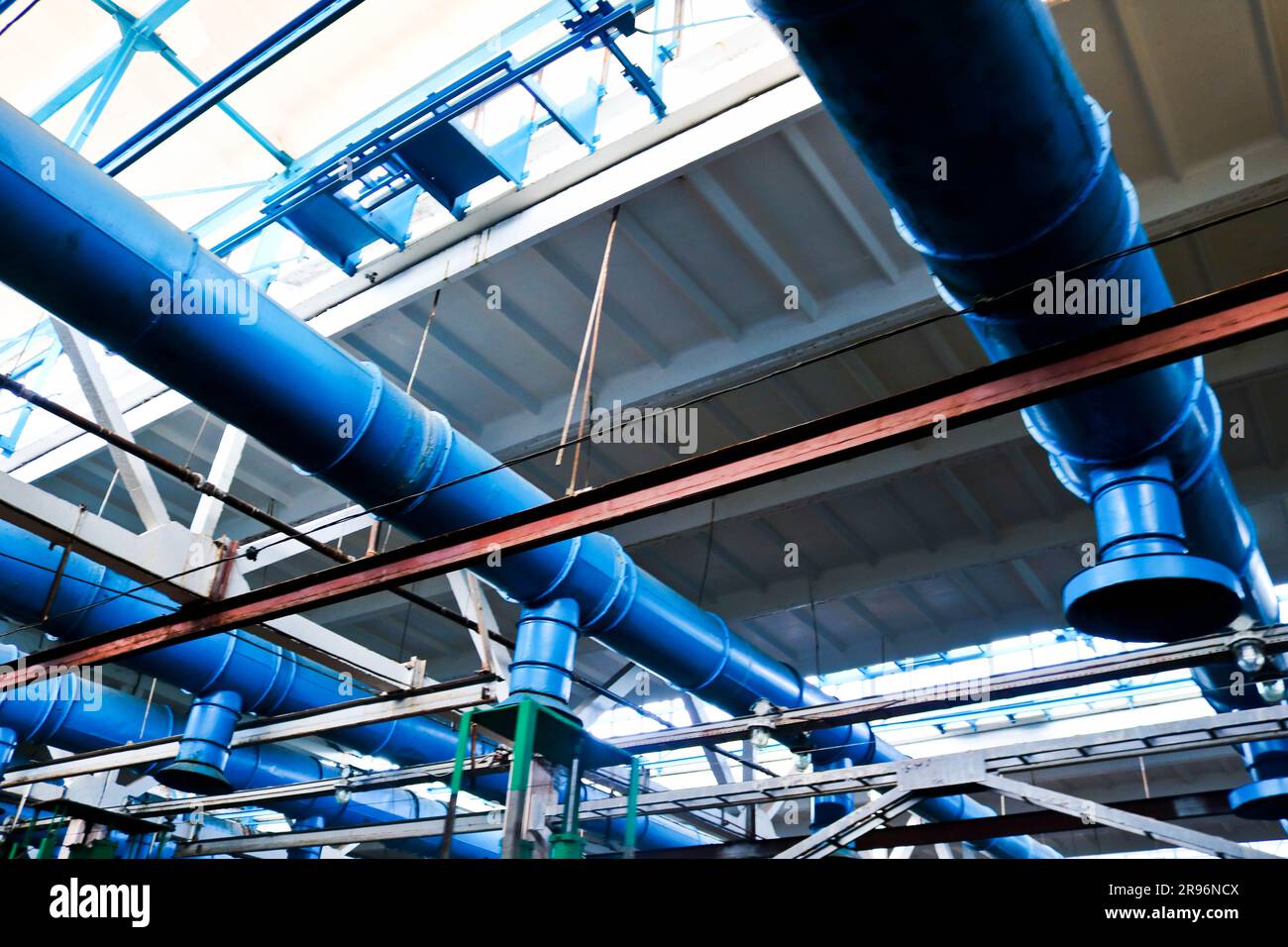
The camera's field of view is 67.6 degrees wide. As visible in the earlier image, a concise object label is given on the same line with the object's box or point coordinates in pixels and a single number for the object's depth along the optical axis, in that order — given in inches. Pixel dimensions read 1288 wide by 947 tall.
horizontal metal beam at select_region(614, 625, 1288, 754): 236.4
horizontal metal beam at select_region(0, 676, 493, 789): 262.1
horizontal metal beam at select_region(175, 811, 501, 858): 310.0
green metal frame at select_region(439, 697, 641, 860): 217.8
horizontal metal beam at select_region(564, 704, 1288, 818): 231.5
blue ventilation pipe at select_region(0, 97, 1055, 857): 141.3
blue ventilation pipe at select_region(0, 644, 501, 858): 357.7
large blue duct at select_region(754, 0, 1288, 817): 116.5
